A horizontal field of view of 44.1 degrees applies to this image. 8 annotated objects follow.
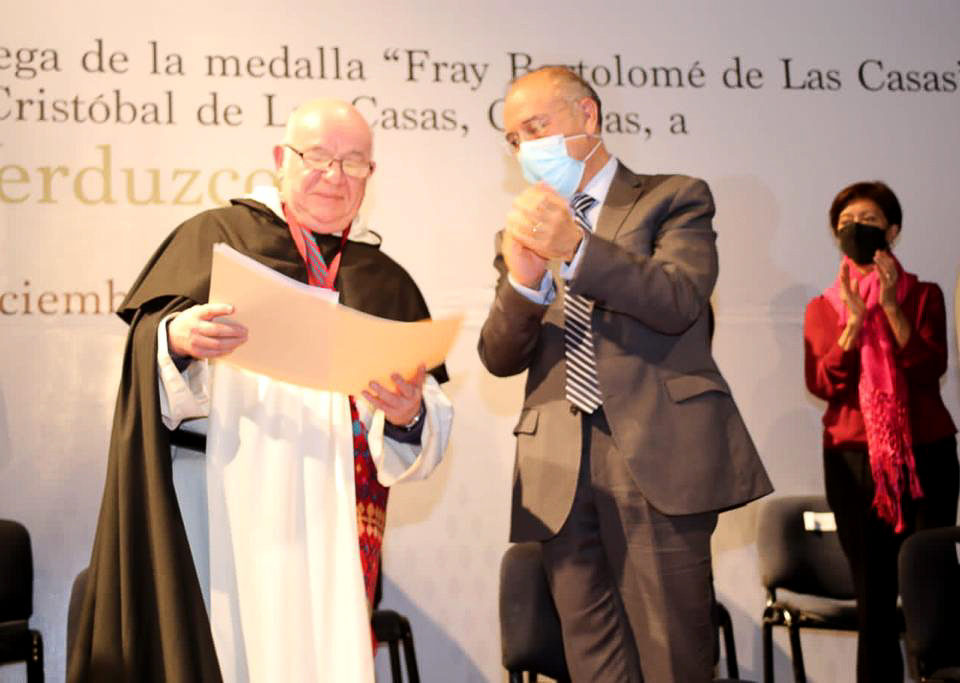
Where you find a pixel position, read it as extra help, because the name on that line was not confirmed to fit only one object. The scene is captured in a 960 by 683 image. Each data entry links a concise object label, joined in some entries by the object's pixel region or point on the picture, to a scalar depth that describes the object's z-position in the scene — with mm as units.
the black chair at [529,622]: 3582
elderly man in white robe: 2645
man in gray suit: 2922
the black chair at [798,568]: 4910
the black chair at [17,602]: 4262
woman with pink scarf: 4539
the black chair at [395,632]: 4469
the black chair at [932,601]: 3625
